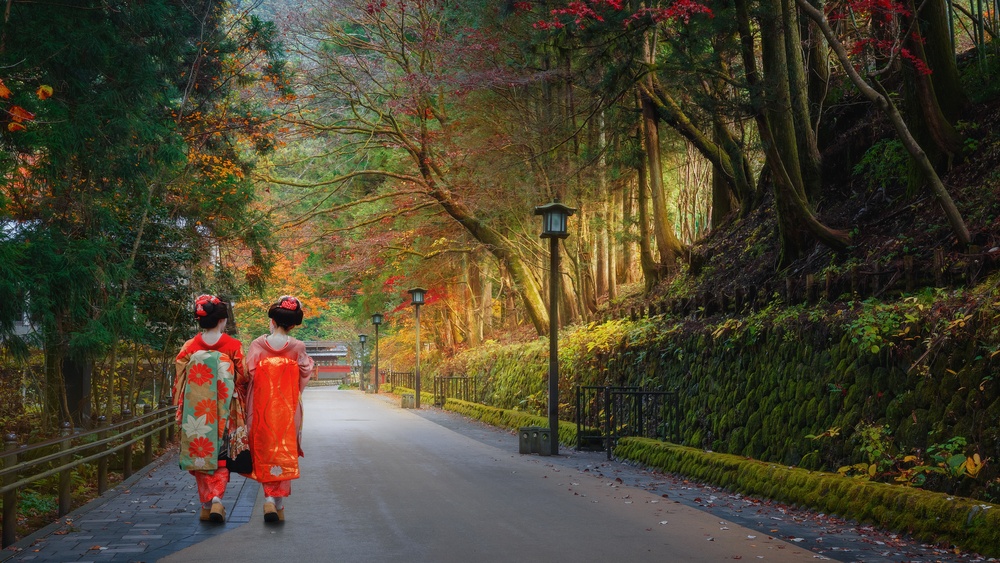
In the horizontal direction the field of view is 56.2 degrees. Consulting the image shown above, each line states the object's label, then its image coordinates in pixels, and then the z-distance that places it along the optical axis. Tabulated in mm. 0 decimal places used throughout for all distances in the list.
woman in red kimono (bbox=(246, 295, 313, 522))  8250
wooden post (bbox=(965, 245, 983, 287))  8561
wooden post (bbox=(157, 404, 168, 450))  15973
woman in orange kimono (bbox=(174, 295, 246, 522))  8133
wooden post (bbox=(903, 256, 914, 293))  9435
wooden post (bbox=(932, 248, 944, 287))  8953
